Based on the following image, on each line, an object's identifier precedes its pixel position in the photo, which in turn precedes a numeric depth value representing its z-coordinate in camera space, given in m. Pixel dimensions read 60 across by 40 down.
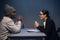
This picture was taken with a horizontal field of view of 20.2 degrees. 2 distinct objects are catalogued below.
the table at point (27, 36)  2.95
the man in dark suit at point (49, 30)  3.41
